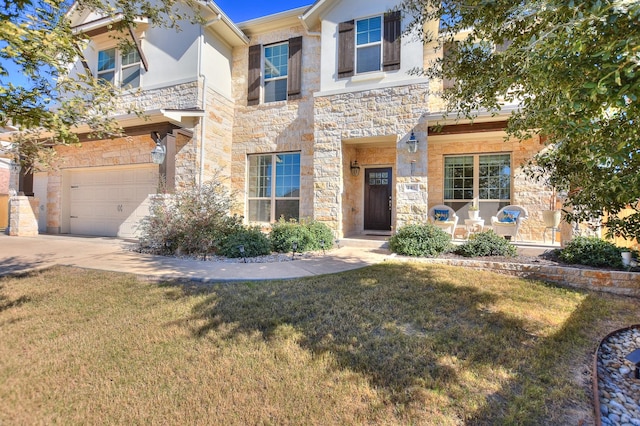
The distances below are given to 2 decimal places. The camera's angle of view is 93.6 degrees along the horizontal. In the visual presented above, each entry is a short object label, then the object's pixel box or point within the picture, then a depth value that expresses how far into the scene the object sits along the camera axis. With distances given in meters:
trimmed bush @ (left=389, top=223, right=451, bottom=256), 6.57
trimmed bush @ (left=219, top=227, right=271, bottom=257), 6.50
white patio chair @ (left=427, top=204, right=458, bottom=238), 8.16
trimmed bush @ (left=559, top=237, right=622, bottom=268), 5.20
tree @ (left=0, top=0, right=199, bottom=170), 2.72
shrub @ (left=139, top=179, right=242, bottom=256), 6.86
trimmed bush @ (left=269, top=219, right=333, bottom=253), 7.08
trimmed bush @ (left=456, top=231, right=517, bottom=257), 6.12
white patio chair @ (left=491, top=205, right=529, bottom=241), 7.89
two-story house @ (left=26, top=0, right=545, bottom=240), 8.31
